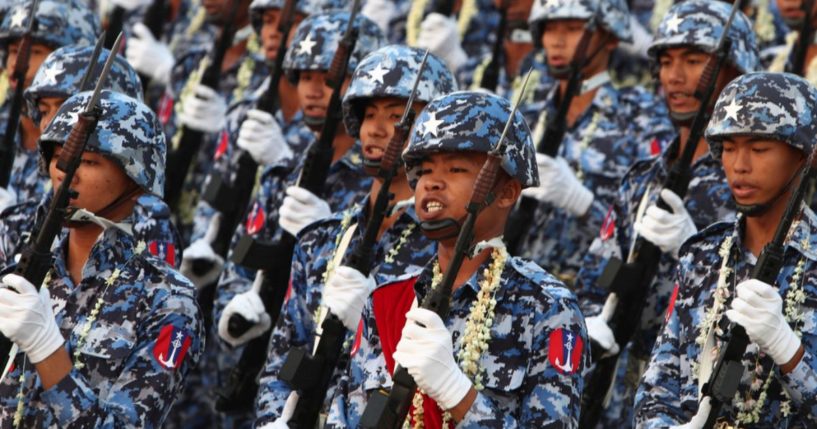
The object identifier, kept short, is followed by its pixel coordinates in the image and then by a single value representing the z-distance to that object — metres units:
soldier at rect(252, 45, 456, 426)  15.95
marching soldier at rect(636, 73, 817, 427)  13.79
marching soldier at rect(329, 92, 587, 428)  12.55
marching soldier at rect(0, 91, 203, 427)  13.52
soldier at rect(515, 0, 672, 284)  20.16
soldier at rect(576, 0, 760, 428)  17.67
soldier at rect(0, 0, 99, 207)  20.86
